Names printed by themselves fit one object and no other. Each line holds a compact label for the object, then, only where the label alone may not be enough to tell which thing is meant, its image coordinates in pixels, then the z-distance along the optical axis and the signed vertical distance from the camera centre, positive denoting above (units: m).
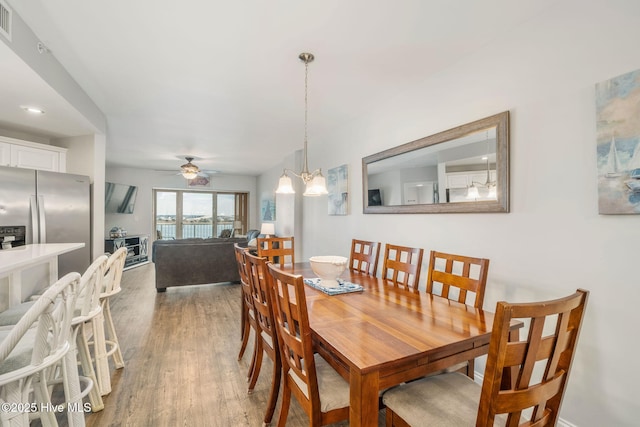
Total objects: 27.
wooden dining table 1.05 -0.54
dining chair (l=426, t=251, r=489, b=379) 1.72 -0.44
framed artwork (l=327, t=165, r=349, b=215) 3.87 +0.34
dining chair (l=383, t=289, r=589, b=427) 0.84 -0.57
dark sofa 4.64 -0.81
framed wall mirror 2.01 +0.36
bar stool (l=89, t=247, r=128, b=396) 2.02 -0.87
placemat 1.93 -0.52
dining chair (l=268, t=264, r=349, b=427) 1.25 -0.75
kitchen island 1.51 -0.26
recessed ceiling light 2.79 +1.03
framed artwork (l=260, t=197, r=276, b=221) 7.61 +0.12
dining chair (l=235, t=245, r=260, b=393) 2.03 -0.61
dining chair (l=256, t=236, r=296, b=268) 2.94 -0.39
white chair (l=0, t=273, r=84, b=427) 0.94 -0.53
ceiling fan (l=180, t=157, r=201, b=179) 5.65 +0.84
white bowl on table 2.04 -0.40
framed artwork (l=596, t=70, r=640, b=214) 1.39 +0.35
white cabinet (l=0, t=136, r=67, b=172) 3.12 +0.67
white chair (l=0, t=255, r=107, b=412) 1.48 -0.61
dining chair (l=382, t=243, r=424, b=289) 2.18 -0.42
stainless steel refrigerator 2.91 +0.06
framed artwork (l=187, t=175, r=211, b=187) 8.32 +0.92
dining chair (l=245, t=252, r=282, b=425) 1.63 -0.63
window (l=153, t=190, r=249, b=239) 8.16 -0.02
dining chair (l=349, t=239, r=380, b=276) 2.67 -0.41
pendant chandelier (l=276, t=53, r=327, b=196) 2.36 +0.29
